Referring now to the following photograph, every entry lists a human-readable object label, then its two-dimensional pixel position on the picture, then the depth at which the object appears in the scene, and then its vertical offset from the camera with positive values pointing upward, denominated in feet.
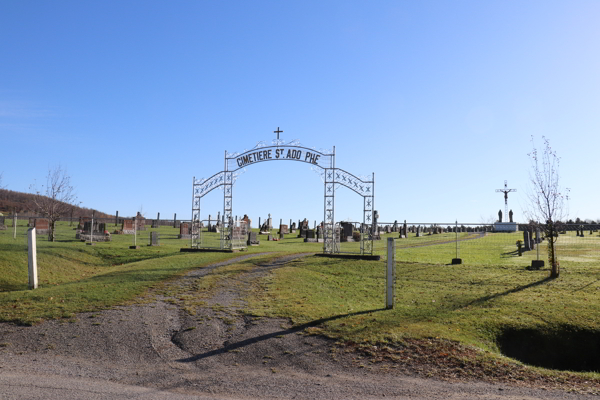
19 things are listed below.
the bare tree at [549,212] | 62.54 +1.98
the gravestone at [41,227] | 117.60 -1.01
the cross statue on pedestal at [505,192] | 280.92 +21.16
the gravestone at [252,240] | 104.42 -3.39
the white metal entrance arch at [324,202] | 71.92 +4.76
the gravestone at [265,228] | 164.82 -1.13
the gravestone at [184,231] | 127.34 -1.86
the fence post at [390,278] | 40.37 -4.47
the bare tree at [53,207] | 100.91 +3.78
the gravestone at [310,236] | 125.59 -2.90
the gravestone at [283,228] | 141.49 -1.40
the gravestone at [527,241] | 92.61 -2.85
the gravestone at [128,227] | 130.20 -0.94
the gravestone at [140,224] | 153.03 -0.24
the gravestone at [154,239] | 94.63 -3.05
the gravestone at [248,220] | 125.88 +1.27
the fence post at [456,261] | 69.05 -5.07
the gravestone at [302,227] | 142.82 -0.61
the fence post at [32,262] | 49.16 -4.10
